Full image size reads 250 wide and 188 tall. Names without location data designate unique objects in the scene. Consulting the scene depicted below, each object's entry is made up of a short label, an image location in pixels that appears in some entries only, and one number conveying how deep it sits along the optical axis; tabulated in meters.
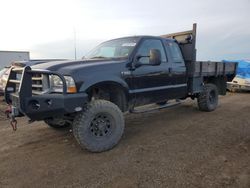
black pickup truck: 2.82
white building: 13.70
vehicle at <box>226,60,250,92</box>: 8.83
